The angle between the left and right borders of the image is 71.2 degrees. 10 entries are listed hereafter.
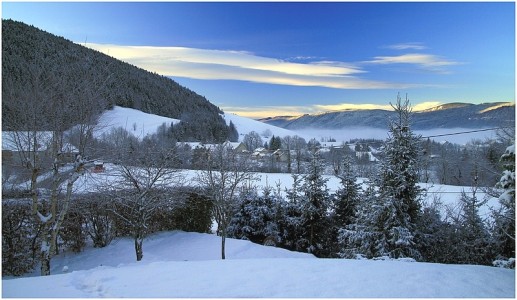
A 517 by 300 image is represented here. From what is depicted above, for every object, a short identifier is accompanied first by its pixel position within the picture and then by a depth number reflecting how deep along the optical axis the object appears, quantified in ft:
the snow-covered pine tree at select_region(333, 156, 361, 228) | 57.36
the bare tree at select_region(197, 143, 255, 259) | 44.65
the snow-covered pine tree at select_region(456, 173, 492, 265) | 44.62
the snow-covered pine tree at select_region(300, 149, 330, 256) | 55.11
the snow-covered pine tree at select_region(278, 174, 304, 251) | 55.36
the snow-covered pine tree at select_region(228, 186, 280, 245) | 55.57
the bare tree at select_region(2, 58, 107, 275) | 29.45
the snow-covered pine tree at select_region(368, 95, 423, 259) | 40.45
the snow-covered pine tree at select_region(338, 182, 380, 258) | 41.27
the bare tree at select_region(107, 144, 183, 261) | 36.96
